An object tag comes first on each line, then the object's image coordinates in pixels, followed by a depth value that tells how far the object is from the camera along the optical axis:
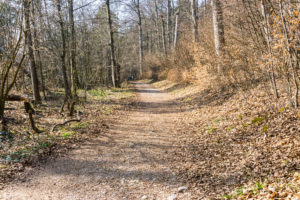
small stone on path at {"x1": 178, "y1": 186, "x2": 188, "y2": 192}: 4.47
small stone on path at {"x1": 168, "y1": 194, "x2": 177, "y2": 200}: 4.22
